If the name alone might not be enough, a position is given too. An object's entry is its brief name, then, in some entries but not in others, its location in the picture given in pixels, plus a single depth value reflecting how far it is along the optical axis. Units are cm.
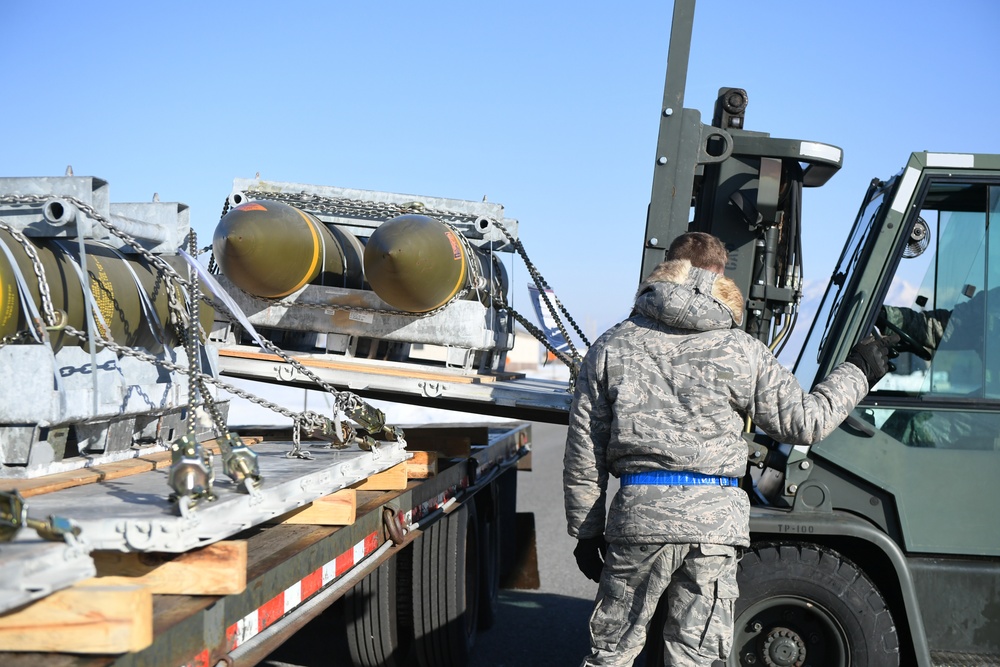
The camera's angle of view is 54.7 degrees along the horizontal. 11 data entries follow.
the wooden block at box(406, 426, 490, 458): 593
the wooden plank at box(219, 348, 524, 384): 537
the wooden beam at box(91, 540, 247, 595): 246
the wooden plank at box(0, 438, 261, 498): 307
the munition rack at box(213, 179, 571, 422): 532
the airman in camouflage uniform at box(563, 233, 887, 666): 342
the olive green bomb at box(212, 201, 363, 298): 538
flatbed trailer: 200
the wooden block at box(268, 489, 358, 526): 343
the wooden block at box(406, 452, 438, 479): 480
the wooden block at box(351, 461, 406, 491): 426
